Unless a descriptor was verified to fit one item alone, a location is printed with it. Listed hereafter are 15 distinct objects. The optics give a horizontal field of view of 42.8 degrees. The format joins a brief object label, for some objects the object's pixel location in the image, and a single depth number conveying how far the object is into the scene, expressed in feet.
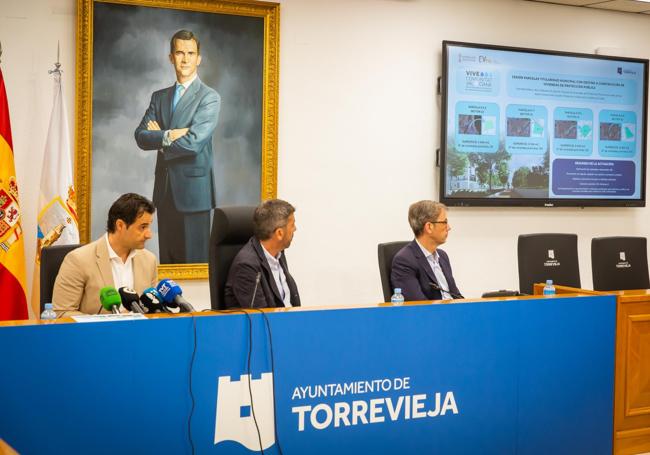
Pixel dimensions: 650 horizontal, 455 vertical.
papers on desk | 8.82
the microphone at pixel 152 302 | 9.54
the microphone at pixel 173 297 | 9.54
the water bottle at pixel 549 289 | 12.15
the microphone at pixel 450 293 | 13.35
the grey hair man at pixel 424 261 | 13.65
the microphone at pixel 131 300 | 9.57
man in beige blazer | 10.91
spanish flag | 14.11
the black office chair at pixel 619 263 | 16.67
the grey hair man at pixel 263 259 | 11.76
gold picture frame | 15.53
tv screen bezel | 18.94
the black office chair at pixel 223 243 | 12.06
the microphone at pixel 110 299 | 9.35
